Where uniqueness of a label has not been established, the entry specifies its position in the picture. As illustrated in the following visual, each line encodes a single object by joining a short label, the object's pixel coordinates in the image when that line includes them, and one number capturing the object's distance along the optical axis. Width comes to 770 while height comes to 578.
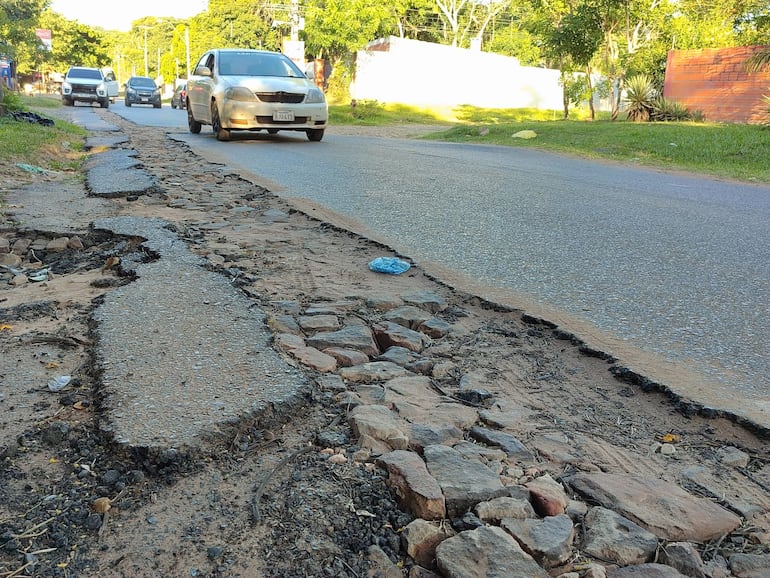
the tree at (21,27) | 15.51
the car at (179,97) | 31.63
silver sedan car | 11.12
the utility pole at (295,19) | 28.44
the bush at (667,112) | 19.06
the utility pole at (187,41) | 54.67
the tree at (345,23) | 30.20
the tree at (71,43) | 56.00
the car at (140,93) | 31.09
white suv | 26.44
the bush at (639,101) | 19.03
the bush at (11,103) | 13.79
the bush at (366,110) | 24.47
